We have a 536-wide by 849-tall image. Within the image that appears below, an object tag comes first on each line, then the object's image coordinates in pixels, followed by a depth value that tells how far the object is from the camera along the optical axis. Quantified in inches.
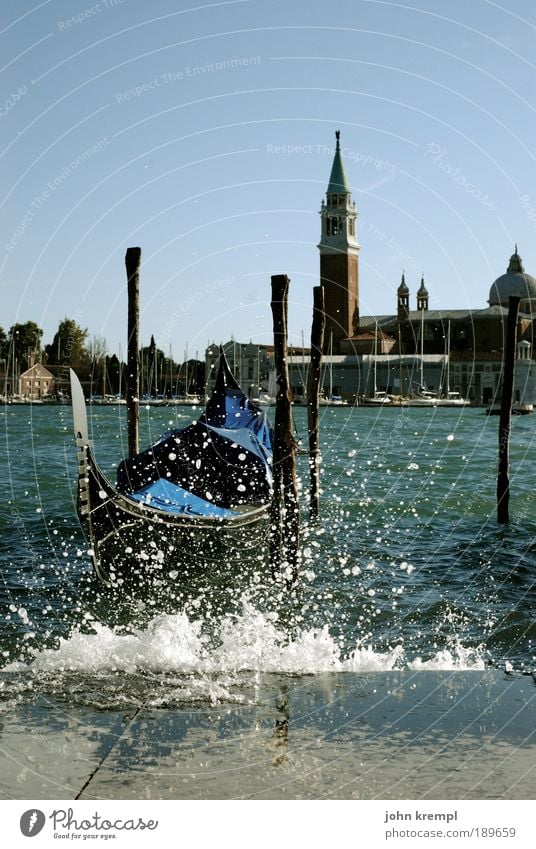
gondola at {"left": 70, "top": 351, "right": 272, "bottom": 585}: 352.5
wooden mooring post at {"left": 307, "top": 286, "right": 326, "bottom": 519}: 649.0
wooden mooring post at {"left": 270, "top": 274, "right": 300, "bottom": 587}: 409.1
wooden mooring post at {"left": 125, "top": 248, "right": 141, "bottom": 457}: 614.5
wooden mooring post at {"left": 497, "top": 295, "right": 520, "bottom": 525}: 660.1
